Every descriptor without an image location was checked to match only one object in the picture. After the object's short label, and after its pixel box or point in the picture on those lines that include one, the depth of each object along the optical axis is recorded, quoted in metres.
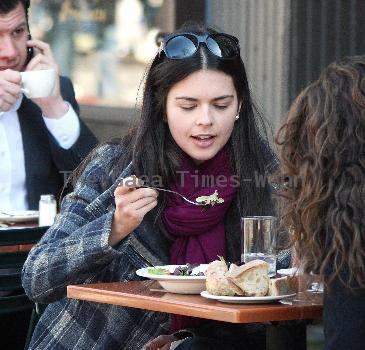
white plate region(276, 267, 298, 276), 6.60
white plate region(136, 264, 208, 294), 6.70
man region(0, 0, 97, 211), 10.48
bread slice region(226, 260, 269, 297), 6.40
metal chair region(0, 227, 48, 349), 8.77
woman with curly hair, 5.61
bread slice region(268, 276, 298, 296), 6.46
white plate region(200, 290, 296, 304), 6.29
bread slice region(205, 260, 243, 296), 6.41
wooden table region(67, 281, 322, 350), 6.14
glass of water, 7.02
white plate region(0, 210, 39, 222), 9.86
